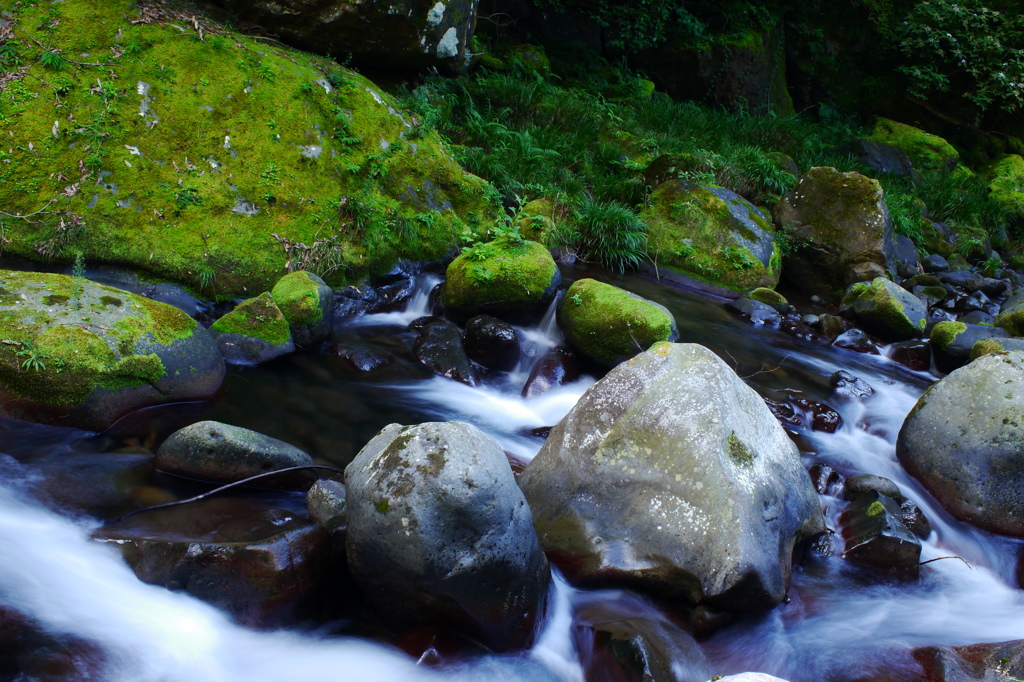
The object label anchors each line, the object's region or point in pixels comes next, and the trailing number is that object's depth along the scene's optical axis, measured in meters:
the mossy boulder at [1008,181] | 14.94
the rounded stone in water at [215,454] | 3.71
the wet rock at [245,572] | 2.99
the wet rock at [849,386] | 6.26
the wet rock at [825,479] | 4.73
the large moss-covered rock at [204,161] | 5.78
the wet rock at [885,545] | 3.96
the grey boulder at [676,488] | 3.27
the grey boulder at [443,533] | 2.78
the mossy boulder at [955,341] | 7.25
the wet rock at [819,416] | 5.62
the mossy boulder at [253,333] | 5.24
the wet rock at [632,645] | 2.91
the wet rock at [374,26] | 8.12
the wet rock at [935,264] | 11.58
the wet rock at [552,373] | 5.75
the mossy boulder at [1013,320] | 7.75
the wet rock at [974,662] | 2.96
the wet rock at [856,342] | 7.78
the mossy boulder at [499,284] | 6.29
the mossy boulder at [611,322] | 5.78
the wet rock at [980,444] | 4.38
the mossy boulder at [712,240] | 9.12
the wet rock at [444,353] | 5.73
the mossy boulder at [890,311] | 8.04
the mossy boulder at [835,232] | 9.53
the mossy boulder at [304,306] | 5.57
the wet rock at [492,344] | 5.83
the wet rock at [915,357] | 7.48
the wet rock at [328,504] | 3.41
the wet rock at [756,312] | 8.23
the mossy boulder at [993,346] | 6.64
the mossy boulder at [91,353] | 3.98
